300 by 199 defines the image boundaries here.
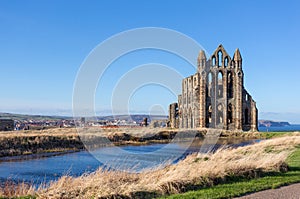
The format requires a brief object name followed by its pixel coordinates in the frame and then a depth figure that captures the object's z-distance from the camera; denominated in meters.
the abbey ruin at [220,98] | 74.06
